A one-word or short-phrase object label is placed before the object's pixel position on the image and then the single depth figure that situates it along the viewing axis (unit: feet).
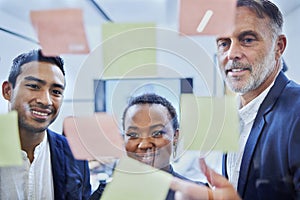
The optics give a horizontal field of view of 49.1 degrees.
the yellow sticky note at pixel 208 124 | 2.66
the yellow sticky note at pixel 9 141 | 2.81
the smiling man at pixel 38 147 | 2.79
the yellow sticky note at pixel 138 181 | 2.70
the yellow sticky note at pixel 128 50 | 2.72
